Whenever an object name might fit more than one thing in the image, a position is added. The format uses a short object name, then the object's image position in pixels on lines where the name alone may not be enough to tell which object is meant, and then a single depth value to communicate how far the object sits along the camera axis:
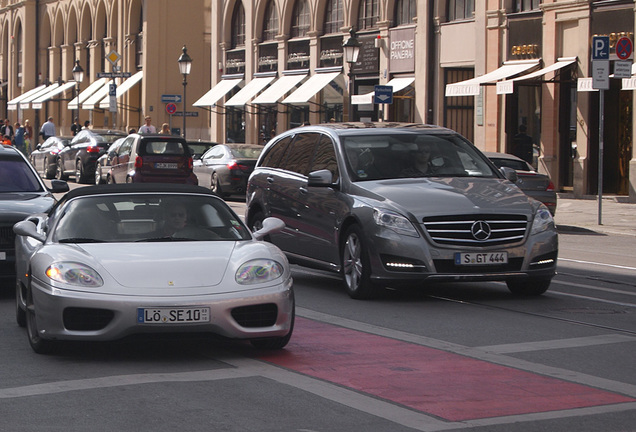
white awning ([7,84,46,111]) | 76.81
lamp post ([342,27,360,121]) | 34.22
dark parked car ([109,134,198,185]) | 28.42
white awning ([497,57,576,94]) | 30.91
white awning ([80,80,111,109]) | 65.38
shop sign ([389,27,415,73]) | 39.05
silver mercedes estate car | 11.54
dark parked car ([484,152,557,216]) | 22.33
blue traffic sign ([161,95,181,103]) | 45.47
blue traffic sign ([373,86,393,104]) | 32.22
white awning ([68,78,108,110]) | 67.87
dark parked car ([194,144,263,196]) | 30.25
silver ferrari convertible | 8.21
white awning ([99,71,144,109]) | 62.00
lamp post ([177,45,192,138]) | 43.53
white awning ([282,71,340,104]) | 43.47
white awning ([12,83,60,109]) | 73.06
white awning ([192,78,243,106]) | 51.90
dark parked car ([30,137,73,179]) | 39.47
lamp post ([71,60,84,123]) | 59.00
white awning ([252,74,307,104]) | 46.00
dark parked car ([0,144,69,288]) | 12.05
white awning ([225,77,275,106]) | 48.78
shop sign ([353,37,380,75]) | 41.34
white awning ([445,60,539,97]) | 32.66
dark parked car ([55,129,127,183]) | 36.38
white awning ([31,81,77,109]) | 71.19
